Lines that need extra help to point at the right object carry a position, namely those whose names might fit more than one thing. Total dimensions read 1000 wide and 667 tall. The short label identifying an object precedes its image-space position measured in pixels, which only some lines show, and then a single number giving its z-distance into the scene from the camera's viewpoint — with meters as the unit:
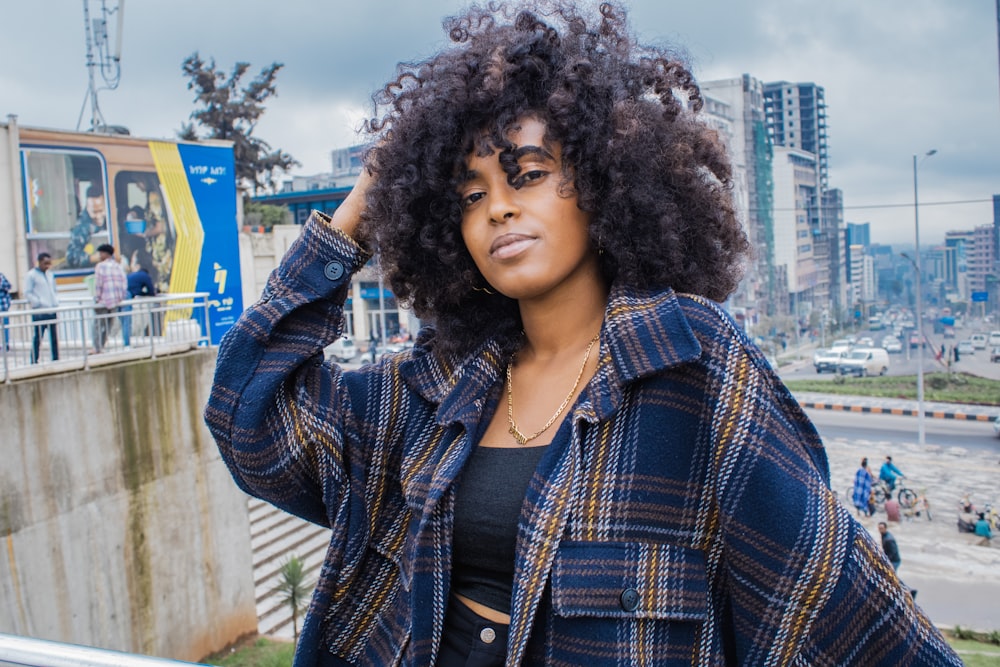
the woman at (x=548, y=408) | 1.29
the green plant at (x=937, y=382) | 25.48
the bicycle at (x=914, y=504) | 15.43
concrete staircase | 11.31
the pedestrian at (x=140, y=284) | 11.16
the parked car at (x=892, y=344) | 29.51
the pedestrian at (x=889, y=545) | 10.49
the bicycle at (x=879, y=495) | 15.69
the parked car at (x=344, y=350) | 27.78
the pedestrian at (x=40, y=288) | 9.12
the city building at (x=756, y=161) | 31.41
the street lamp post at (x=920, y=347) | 20.58
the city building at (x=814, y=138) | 31.92
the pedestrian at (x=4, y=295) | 8.42
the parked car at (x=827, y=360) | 28.83
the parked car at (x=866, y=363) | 28.09
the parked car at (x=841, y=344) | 30.54
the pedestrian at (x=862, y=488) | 14.45
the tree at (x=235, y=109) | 25.89
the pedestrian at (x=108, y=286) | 8.77
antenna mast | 14.48
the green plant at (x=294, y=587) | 9.88
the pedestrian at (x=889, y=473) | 15.77
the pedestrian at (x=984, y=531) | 14.13
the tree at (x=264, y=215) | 27.11
